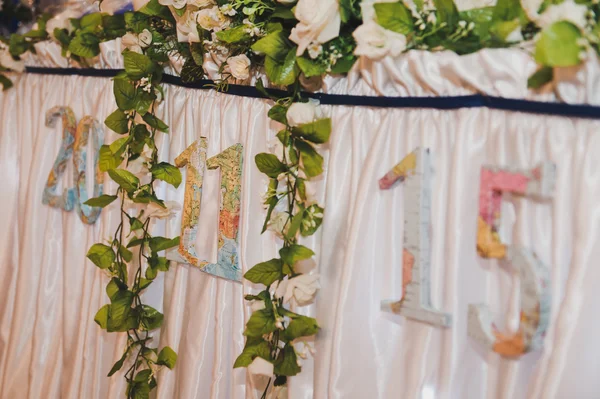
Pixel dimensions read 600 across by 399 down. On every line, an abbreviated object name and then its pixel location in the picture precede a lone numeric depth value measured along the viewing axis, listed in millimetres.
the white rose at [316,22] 956
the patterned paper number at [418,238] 963
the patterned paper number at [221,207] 1261
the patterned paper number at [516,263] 848
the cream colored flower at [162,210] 1379
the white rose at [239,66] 1144
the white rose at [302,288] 1061
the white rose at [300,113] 1044
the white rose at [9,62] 1765
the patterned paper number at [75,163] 1565
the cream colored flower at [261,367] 1118
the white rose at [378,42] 936
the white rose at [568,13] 782
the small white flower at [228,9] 1125
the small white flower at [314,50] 1002
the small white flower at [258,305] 1146
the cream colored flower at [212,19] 1146
